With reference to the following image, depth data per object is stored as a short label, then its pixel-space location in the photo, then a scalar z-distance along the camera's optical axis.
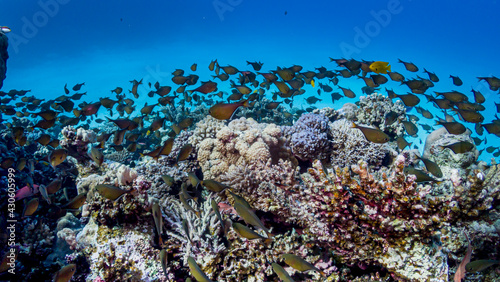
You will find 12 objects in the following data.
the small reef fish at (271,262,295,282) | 2.20
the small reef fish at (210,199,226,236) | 2.78
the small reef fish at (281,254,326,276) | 2.24
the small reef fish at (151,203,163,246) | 2.83
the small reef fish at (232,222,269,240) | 2.31
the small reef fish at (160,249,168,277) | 2.66
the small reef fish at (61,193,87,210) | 3.43
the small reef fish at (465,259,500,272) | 2.38
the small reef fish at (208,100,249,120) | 2.97
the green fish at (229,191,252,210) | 2.73
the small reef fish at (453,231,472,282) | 2.39
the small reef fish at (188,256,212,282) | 2.17
